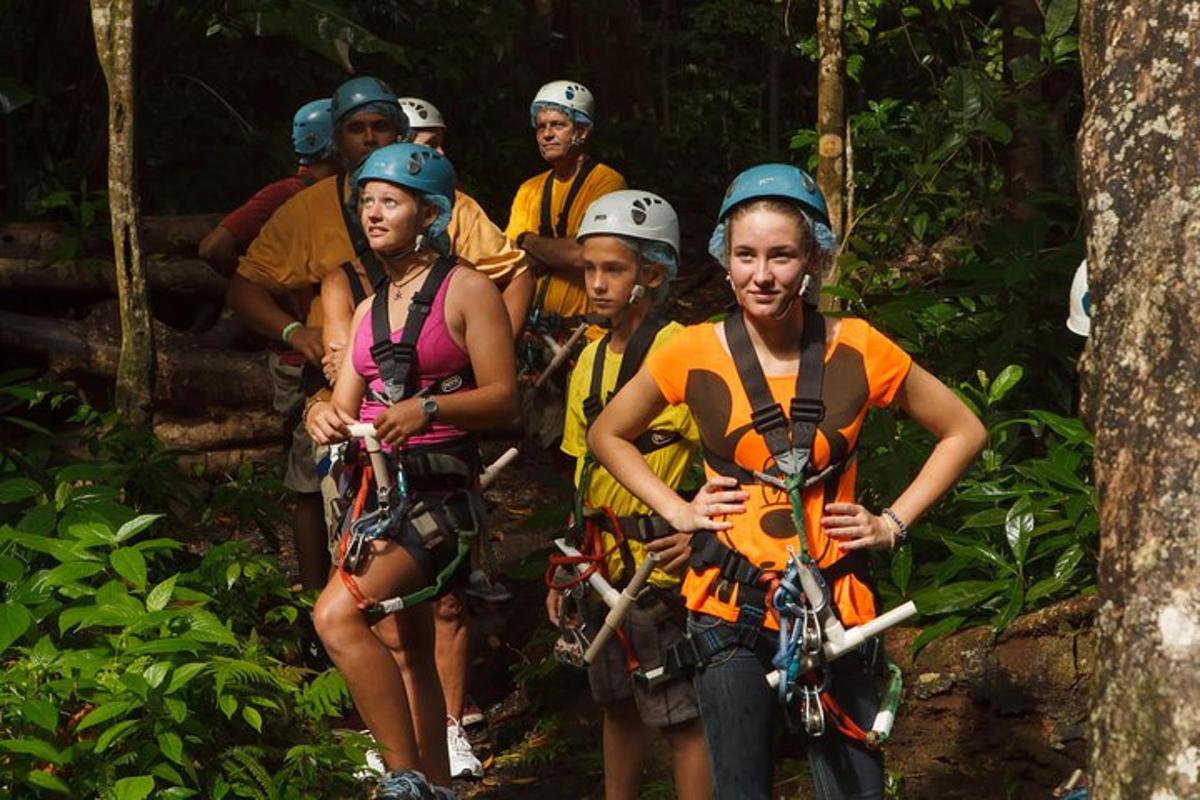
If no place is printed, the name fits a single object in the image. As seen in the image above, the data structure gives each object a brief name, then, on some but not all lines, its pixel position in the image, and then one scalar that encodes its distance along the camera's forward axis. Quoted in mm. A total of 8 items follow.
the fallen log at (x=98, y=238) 11672
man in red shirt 7957
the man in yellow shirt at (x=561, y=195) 9227
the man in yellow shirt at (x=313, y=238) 7203
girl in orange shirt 4562
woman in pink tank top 5684
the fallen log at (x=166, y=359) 11359
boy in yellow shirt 5648
